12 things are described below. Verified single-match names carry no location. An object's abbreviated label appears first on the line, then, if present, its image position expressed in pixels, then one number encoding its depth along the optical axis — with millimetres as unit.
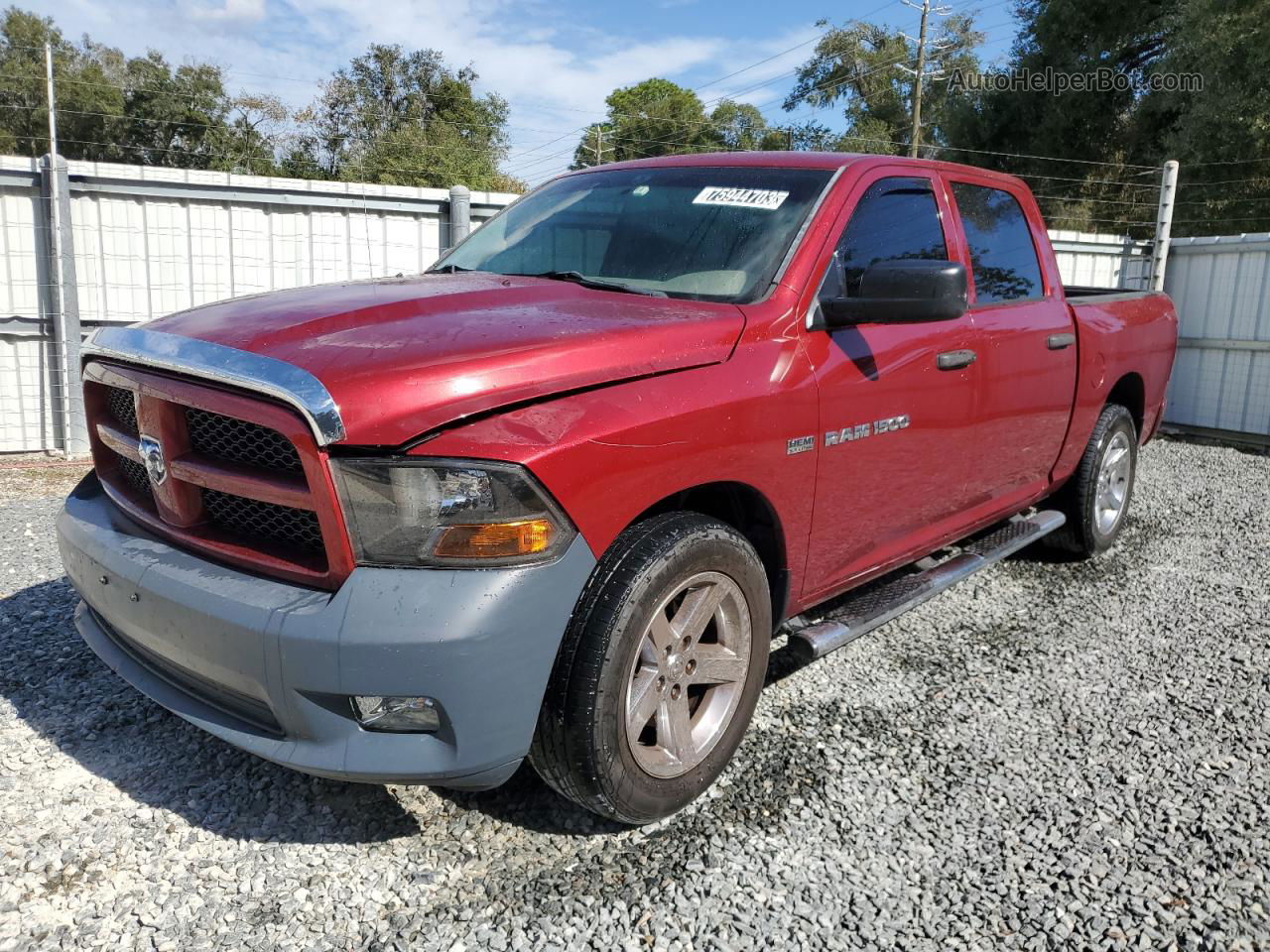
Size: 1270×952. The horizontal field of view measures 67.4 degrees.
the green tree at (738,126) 55588
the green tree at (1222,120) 20922
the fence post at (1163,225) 10422
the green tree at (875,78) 42969
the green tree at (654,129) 60025
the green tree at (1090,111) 27484
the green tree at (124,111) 41688
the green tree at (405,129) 33938
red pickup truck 2139
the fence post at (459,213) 8148
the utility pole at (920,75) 34000
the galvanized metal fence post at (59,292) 6980
